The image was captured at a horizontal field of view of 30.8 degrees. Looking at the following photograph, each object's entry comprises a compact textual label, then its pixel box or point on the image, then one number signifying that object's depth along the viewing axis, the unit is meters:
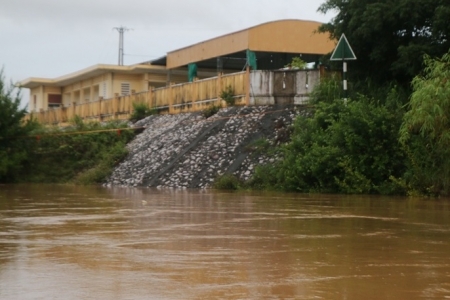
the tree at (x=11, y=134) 31.94
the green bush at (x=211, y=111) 31.72
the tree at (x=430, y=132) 18.69
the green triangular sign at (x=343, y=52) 24.11
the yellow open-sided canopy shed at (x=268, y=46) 37.66
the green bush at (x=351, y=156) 20.81
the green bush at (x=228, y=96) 31.33
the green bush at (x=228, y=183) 23.98
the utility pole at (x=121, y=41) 73.25
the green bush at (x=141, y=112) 38.16
